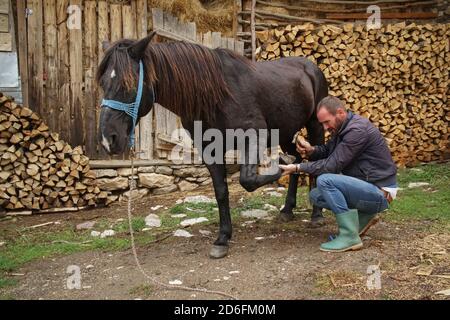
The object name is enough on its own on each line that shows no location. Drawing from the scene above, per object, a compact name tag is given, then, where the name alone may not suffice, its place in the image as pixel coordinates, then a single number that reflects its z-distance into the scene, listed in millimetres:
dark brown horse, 3734
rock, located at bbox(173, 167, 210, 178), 7457
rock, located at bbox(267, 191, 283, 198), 6953
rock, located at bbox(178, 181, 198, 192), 7496
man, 4090
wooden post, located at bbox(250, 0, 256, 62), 7520
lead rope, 3441
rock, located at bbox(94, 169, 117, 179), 6836
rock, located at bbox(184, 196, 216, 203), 6649
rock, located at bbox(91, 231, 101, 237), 5359
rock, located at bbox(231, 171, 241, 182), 7797
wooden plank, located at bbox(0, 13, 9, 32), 6125
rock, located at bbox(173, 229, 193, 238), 5109
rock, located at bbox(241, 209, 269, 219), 5832
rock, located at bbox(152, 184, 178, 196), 7297
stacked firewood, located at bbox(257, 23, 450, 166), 7645
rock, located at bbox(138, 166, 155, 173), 7174
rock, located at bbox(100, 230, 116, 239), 5332
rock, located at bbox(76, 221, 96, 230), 5695
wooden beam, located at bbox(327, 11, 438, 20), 8352
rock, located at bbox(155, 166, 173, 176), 7281
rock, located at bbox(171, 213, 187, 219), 5922
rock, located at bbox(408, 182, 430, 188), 7091
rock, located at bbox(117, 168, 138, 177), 6961
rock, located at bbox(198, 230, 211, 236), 5105
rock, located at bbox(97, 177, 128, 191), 6836
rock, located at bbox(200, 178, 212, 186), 7672
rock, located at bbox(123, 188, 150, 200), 7157
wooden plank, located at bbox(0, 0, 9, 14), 6117
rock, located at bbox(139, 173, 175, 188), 7156
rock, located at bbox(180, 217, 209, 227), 5570
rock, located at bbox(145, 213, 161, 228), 5634
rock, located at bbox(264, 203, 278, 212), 6086
